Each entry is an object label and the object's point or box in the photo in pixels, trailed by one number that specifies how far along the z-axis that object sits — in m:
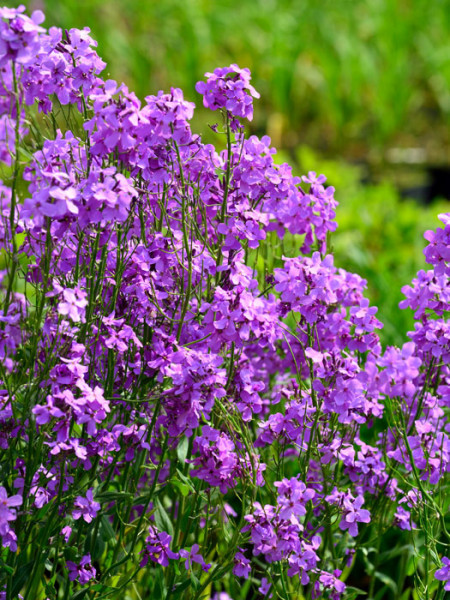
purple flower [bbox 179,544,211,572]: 1.80
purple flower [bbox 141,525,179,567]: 1.80
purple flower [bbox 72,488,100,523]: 1.75
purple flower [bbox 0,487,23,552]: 1.67
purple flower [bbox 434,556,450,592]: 1.77
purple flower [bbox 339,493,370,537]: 1.80
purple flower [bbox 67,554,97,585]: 1.78
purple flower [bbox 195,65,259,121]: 1.77
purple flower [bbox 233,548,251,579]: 1.79
